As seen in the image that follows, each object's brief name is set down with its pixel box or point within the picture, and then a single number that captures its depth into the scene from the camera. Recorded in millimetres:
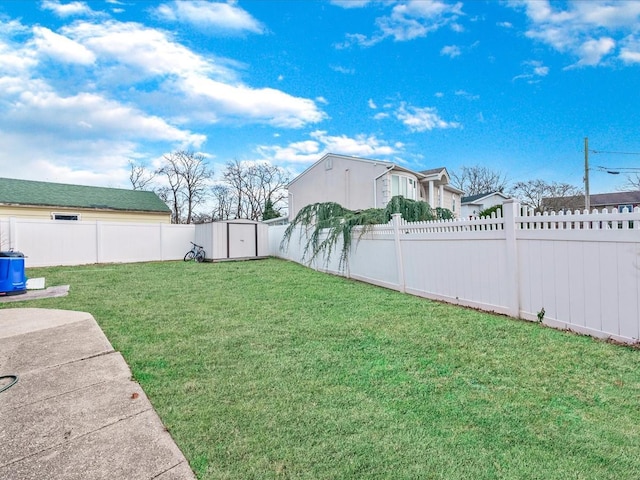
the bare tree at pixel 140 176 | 31328
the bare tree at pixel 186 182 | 31766
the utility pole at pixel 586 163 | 21391
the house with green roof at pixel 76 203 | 15547
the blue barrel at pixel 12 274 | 6844
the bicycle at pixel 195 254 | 14289
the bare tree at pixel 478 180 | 38125
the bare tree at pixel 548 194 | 32500
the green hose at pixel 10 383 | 2768
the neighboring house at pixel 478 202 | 28625
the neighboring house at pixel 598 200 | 31500
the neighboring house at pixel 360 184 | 16844
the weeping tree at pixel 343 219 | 8680
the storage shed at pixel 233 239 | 13859
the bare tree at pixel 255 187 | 33750
